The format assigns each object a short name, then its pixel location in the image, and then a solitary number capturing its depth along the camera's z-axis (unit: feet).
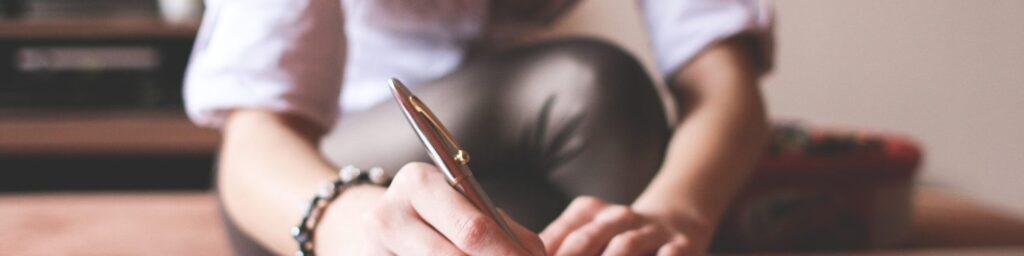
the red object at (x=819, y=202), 2.78
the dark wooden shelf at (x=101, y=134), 5.07
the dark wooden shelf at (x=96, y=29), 5.08
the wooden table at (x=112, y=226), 2.39
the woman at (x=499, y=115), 1.41
